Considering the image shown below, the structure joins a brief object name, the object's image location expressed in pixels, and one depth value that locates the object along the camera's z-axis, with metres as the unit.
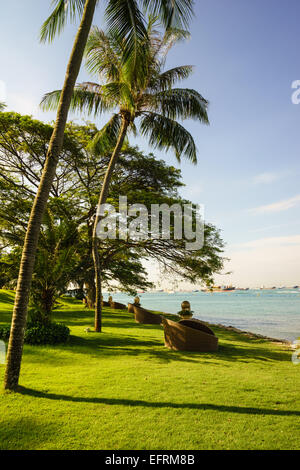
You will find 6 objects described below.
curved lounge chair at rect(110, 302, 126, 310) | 27.71
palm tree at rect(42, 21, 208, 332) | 10.13
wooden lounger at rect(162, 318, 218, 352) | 8.34
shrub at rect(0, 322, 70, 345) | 8.38
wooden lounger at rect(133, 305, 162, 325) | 15.29
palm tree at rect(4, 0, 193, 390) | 4.66
